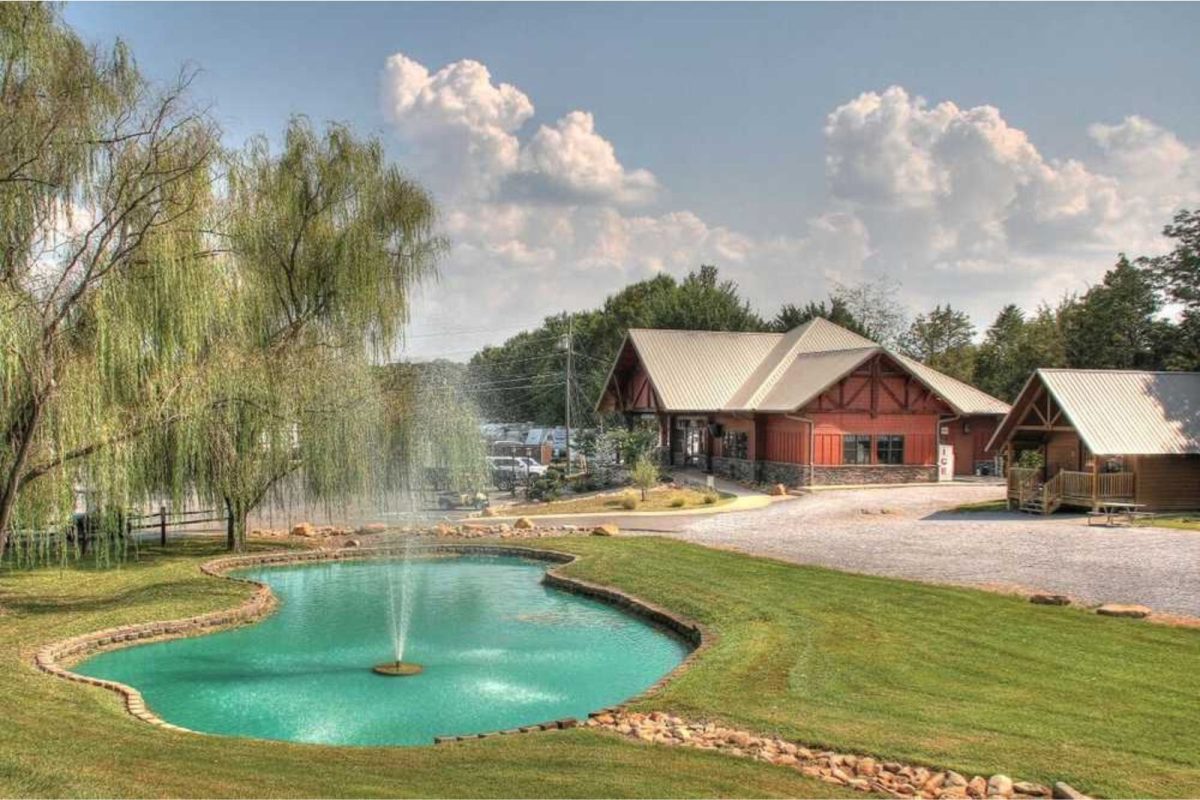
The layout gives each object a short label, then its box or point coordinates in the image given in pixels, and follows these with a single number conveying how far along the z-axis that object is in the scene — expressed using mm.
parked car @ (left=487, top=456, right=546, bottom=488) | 38909
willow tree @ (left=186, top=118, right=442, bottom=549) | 17172
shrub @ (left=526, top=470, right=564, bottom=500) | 33531
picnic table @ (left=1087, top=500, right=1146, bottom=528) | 23286
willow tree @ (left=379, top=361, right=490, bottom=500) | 21062
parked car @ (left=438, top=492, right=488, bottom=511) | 32375
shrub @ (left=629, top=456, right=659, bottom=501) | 31391
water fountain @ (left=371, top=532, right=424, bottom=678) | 12406
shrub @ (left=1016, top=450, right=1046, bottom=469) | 27906
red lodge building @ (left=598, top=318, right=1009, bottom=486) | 33969
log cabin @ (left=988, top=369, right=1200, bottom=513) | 24391
